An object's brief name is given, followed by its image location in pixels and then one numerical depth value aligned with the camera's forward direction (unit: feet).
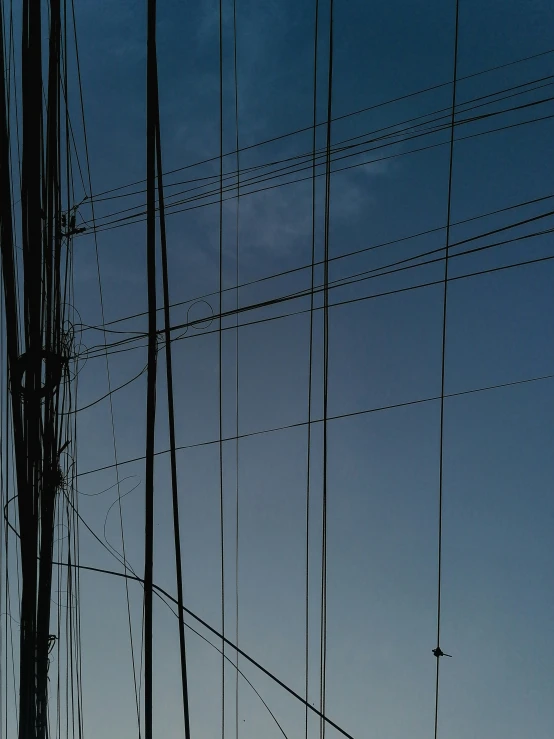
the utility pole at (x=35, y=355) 12.52
